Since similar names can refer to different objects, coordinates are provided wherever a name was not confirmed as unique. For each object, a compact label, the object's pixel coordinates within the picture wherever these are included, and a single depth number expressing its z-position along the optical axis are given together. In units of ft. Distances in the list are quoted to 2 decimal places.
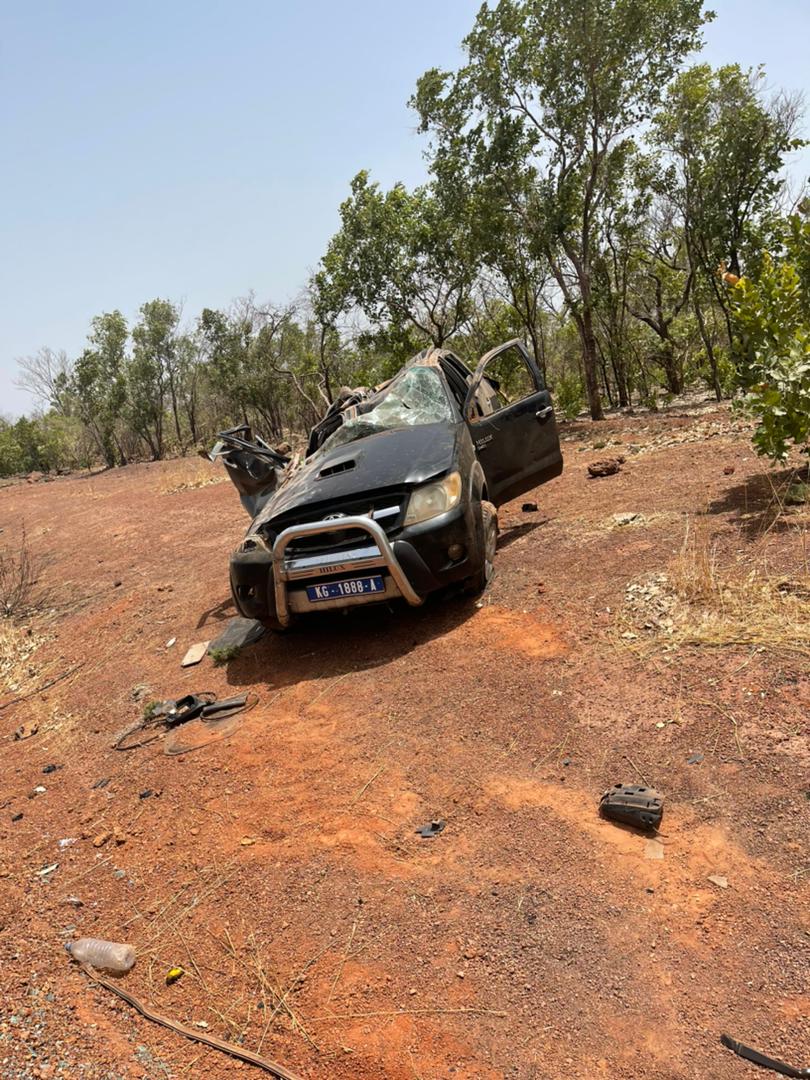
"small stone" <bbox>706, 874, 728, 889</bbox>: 7.89
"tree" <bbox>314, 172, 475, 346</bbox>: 60.85
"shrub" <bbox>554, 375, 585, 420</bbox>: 67.21
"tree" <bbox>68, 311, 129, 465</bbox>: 121.60
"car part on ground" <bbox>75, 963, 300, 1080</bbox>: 6.68
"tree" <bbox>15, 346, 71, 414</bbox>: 127.65
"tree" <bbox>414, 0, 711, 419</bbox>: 43.96
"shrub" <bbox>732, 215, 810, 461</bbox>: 18.31
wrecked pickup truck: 14.83
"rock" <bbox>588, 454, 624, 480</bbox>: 30.67
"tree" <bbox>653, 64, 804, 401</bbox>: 51.49
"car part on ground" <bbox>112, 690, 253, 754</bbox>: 14.47
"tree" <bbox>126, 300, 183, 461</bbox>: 126.21
